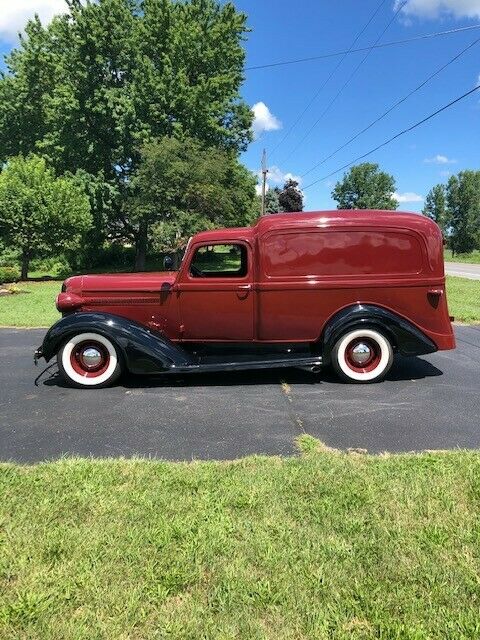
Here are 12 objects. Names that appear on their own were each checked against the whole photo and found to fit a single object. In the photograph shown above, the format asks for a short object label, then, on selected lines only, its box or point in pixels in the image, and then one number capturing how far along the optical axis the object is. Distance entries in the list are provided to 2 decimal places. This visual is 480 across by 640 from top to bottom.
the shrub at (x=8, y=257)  20.99
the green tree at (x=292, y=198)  35.56
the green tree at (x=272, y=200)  51.30
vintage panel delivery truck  5.71
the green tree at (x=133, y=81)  24.64
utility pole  35.12
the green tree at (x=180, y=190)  21.03
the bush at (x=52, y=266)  31.22
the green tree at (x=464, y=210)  77.45
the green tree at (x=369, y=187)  92.06
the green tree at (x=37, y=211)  19.25
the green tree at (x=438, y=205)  83.88
